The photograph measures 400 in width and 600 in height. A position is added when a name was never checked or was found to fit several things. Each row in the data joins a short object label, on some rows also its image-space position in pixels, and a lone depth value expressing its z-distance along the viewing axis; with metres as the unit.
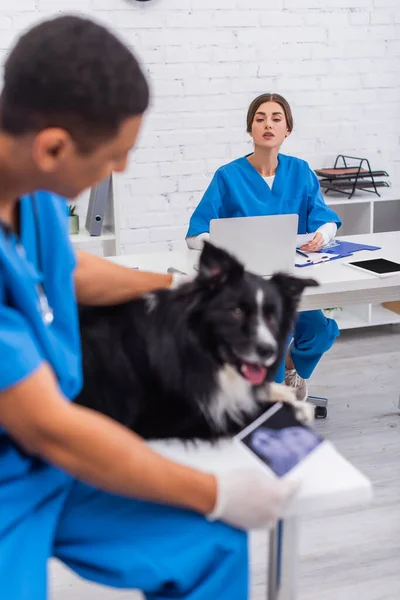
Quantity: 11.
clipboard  2.18
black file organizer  3.29
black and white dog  1.05
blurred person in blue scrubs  0.73
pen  2.22
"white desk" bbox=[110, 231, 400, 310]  1.96
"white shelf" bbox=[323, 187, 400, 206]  3.27
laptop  1.88
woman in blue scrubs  2.46
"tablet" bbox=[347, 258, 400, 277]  2.02
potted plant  2.95
